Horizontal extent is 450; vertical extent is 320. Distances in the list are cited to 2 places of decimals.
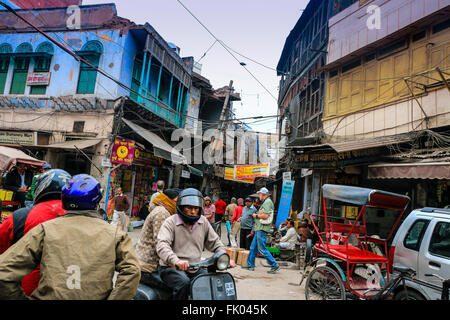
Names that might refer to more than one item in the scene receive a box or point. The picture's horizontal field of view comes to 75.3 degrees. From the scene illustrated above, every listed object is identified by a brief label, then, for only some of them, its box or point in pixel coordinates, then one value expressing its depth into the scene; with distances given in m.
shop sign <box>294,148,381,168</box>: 9.12
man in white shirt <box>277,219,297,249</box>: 8.81
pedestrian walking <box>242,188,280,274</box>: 7.22
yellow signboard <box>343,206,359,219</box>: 10.57
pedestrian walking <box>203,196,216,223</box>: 11.17
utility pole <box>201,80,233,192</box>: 17.08
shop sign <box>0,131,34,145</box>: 13.85
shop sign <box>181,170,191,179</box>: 17.49
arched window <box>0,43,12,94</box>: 15.38
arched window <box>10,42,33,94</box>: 15.11
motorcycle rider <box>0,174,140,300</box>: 1.68
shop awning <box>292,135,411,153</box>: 8.48
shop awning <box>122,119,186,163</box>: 13.38
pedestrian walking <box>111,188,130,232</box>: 9.43
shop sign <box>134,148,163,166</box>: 14.13
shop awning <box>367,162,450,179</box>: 6.34
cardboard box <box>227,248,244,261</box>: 8.13
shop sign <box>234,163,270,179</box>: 14.62
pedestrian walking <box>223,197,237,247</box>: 12.56
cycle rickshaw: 4.56
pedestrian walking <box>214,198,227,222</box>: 13.09
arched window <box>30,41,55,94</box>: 14.73
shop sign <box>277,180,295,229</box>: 12.18
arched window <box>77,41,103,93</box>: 14.02
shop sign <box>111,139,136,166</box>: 12.80
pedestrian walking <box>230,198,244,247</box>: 10.50
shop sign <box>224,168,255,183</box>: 16.50
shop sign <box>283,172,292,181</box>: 12.77
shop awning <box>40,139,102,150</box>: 12.08
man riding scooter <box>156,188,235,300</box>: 3.03
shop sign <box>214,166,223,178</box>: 19.72
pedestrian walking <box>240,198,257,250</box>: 9.04
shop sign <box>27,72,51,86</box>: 14.62
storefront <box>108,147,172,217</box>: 13.80
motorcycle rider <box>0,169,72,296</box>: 2.01
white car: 3.91
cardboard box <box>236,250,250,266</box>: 7.84
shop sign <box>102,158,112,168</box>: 12.55
